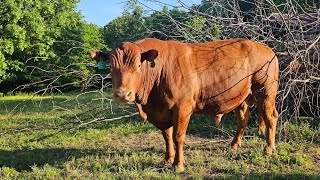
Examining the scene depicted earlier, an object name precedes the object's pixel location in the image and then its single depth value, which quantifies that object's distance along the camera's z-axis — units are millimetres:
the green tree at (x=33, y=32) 22344
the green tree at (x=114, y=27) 31669
